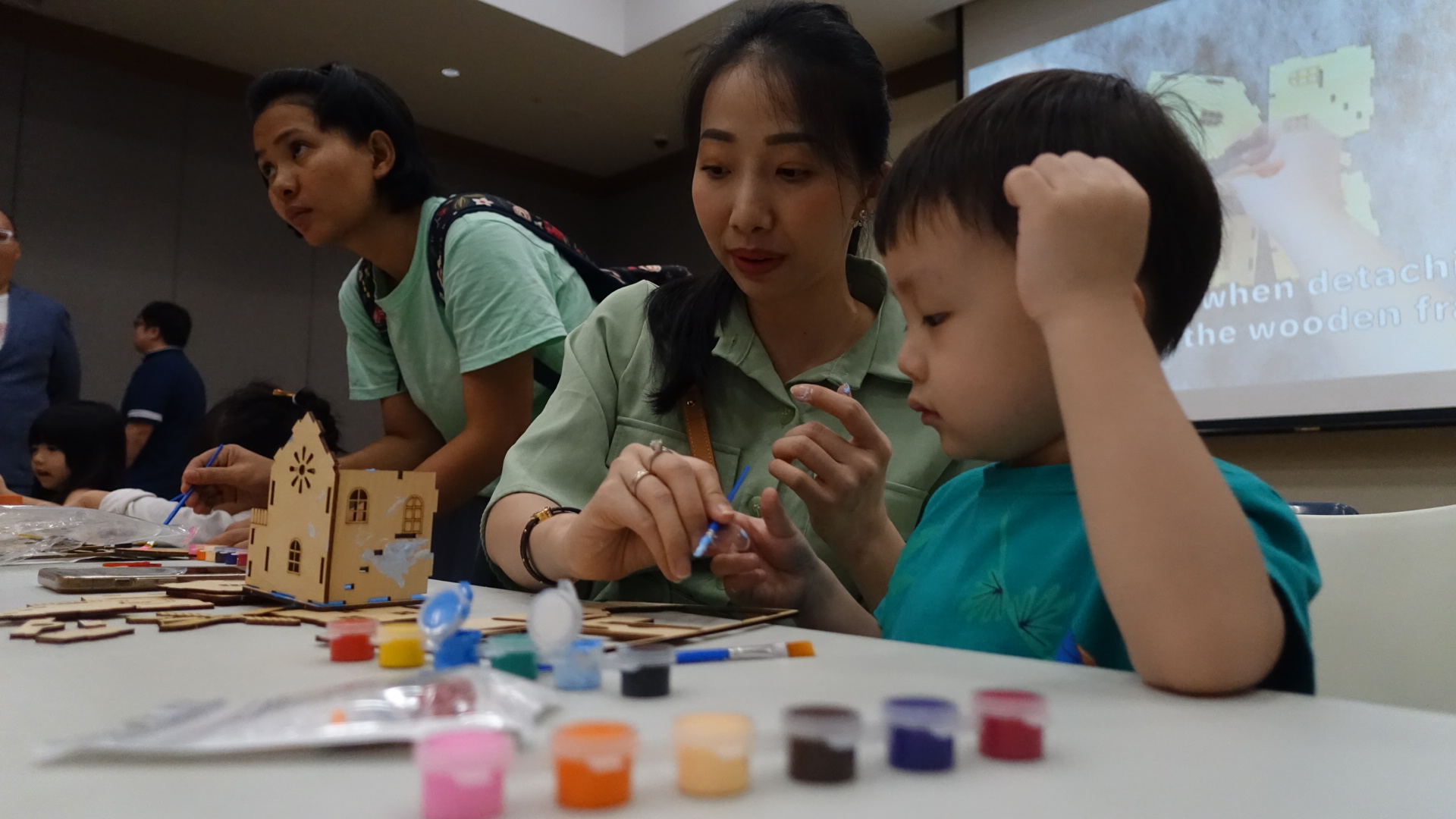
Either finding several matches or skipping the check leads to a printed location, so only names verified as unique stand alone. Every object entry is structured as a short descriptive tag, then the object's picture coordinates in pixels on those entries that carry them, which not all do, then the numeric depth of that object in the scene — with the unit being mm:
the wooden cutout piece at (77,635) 562
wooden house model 702
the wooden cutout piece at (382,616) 649
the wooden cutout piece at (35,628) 574
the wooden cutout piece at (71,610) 647
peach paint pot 287
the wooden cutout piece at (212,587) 795
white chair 739
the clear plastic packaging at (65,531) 1168
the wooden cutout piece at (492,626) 589
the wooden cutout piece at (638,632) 589
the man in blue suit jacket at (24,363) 2643
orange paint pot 277
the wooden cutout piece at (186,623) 625
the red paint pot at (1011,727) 328
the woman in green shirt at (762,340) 919
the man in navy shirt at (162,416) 3158
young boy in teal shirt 439
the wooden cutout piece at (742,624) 606
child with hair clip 1959
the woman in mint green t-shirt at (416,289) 1312
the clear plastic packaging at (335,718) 316
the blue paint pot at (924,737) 314
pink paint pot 264
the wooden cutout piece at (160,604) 698
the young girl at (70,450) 2512
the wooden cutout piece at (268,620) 646
